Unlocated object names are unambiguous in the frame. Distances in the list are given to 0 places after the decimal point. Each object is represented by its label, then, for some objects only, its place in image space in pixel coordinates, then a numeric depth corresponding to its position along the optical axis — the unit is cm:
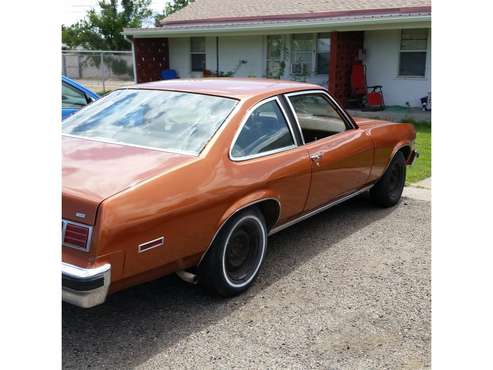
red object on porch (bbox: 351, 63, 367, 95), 1465
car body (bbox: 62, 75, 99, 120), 685
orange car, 285
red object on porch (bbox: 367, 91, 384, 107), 1426
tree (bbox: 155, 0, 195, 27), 4283
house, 1434
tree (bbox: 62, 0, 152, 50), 3706
